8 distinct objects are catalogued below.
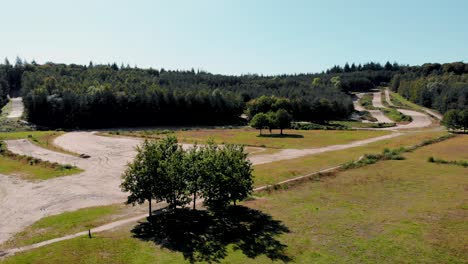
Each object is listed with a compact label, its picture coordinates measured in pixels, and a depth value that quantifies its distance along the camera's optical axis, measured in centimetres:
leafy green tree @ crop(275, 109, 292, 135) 11969
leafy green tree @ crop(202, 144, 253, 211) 3972
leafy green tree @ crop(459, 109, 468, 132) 11888
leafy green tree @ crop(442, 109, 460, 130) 12044
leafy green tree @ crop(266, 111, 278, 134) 11958
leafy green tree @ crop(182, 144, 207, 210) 3941
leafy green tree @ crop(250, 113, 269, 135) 12019
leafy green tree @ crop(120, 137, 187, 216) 3834
